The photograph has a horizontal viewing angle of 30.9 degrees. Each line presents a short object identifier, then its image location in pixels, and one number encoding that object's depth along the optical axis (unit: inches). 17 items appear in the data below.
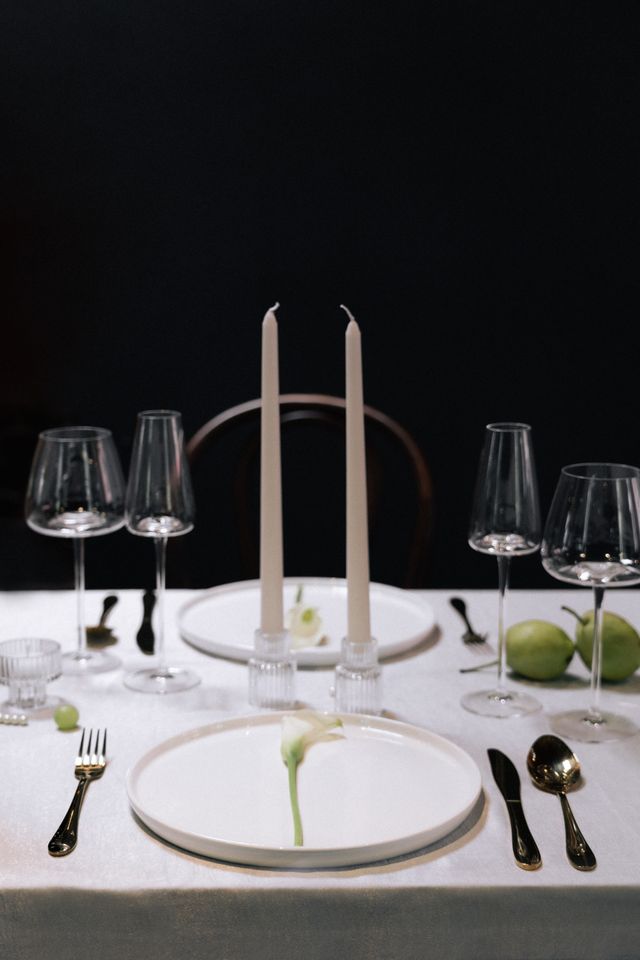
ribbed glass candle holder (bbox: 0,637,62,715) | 48.8
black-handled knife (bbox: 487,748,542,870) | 36.2
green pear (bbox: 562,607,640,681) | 51.8
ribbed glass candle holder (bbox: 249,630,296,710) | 49.0
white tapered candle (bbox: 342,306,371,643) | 46.3
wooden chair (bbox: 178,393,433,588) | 126.3
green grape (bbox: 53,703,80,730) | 46.6
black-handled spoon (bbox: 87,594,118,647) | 57.6
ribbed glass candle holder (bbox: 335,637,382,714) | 47.7
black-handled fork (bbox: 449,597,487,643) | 58.0
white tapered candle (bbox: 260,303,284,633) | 47.4
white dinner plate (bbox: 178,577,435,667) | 55.4
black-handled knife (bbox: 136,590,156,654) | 57.0
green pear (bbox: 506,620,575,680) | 52.4
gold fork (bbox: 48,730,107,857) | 36.7
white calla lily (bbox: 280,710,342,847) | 41.9
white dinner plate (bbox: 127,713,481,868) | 36.1
